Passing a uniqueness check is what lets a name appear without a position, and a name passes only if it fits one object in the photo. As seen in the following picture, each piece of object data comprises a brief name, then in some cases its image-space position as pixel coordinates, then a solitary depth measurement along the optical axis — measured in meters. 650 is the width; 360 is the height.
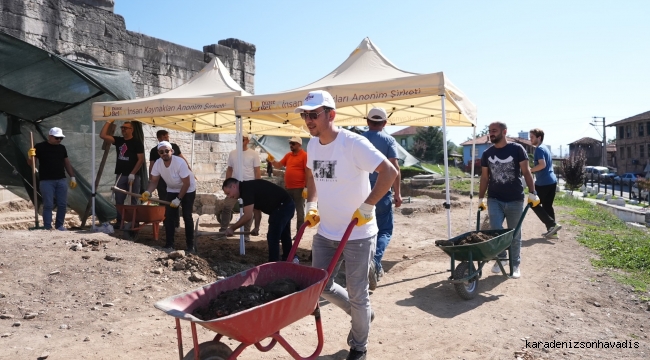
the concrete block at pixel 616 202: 19.00
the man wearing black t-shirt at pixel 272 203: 5.63
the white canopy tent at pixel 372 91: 6.31
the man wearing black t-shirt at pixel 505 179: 5.71
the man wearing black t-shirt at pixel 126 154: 8.49
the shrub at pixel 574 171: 22.61
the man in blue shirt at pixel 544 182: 8.46
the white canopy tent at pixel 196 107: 7.43
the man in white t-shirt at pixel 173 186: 7.05
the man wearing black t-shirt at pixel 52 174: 7.73
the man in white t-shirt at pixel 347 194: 3.29
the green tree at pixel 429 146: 49.34
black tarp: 8.16
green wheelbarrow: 5.06
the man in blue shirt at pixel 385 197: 5.67
